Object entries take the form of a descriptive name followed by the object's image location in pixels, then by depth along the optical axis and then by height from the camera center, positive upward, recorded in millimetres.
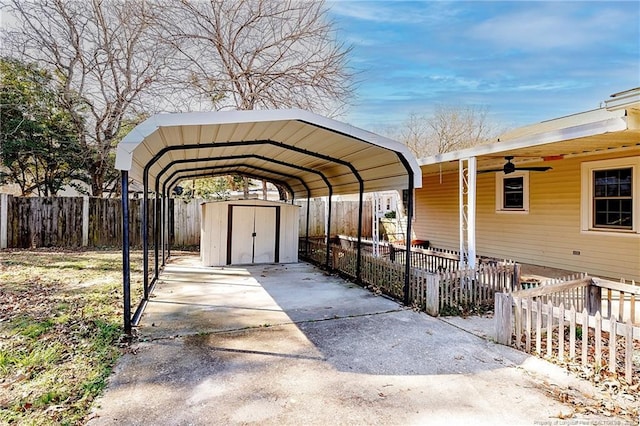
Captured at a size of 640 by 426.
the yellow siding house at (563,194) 6441 +496
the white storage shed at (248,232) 9969 -558
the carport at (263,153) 4535 +1127
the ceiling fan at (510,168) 8133 +1110
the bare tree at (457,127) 28172 +6782
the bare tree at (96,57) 12031 +5374
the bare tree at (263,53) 12352 +5583
